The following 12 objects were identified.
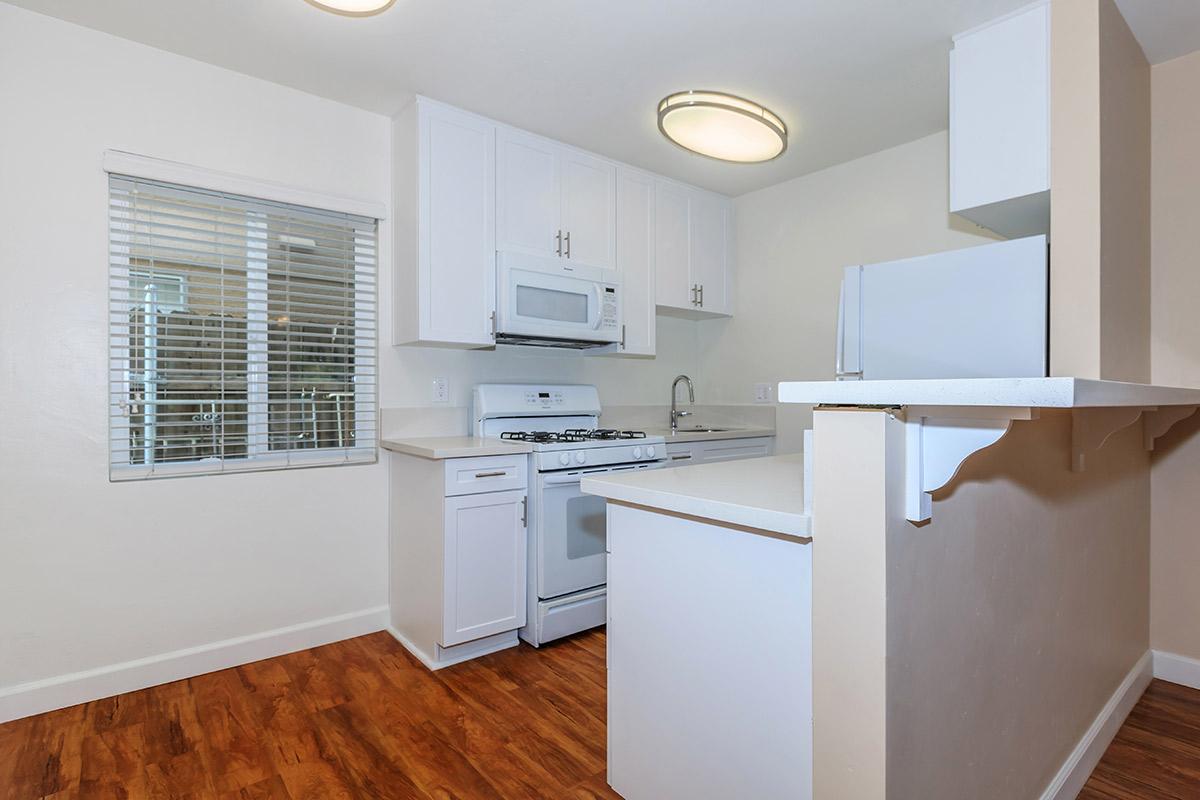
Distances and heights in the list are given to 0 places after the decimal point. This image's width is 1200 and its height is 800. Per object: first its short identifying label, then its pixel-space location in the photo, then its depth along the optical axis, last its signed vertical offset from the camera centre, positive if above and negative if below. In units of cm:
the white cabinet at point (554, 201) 296 +100
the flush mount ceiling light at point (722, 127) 236 +109
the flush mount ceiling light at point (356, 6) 182 +117
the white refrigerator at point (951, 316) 175 +26
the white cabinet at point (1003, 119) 204 +97
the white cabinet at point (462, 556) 247 -66
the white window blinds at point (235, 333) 234 +26
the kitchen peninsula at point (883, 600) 96 -40
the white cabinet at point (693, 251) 369 +92
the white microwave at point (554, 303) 292 +48
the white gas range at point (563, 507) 270 -49
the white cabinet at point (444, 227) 271 +77
